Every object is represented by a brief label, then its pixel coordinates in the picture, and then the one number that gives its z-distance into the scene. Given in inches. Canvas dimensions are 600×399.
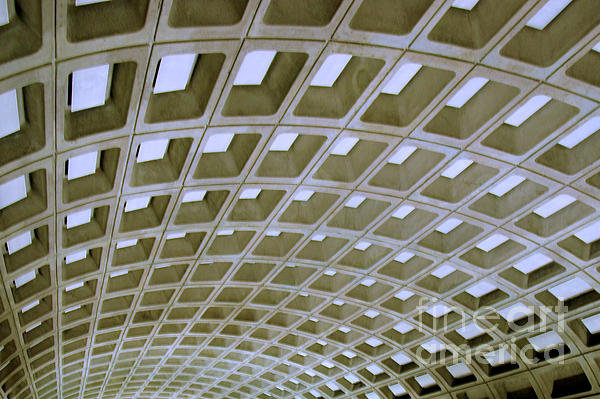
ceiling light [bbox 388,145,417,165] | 807.6
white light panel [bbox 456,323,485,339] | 1321.4
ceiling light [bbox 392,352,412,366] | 1558.1
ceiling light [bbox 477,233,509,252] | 1019.9
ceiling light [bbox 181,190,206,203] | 853.7
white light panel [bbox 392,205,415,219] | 960.3
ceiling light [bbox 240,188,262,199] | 876.3
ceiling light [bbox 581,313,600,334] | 1157.1
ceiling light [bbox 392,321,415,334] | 1389.5
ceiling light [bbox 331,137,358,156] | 784.9
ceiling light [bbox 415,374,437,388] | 1590.8
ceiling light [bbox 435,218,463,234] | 991.0
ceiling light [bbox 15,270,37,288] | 914.1
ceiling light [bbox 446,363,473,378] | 1482.5
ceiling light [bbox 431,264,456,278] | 1141.7
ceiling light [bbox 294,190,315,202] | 907.1
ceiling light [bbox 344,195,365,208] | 917.8
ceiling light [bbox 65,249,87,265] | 948.1
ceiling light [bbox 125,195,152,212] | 841.3
